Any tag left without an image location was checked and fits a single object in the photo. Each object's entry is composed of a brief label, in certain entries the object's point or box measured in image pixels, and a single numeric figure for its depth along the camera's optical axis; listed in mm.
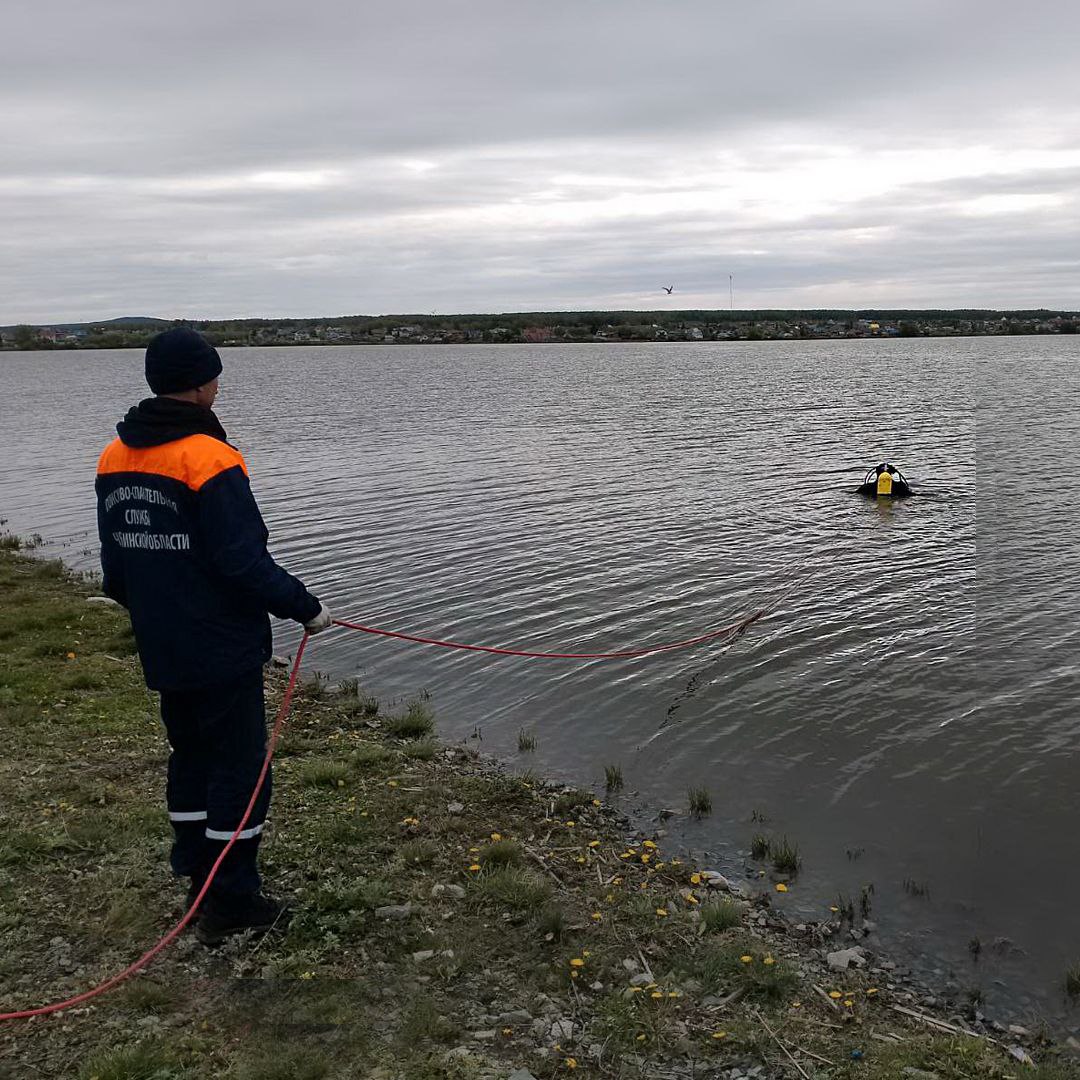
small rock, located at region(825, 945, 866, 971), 6541
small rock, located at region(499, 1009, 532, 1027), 5348
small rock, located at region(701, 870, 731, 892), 7605
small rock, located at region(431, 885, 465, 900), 6660
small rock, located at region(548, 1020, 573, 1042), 5250
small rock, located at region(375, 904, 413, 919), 6281
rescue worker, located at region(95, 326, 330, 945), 5348
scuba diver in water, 23719
